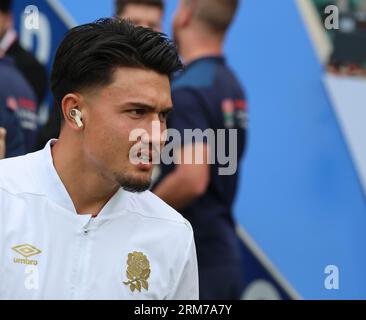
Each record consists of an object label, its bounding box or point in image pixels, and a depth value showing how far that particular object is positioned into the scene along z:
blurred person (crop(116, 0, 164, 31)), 8.35
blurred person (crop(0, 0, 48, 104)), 8.31
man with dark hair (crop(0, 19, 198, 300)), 4.38
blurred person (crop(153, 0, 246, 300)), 7.66
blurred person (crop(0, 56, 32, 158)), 7.02
